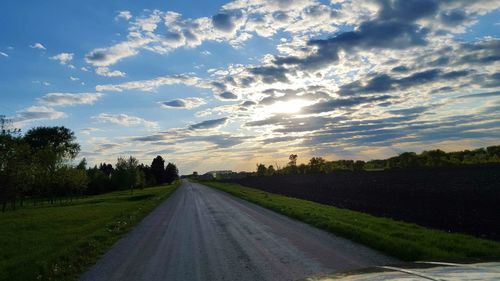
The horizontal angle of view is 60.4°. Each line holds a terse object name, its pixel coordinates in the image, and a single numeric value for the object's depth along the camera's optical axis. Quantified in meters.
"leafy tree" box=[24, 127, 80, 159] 90.50
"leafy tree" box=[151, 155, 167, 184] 168.16
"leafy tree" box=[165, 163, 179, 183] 177.00
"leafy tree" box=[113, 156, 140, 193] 89.85
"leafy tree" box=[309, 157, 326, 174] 174.80
